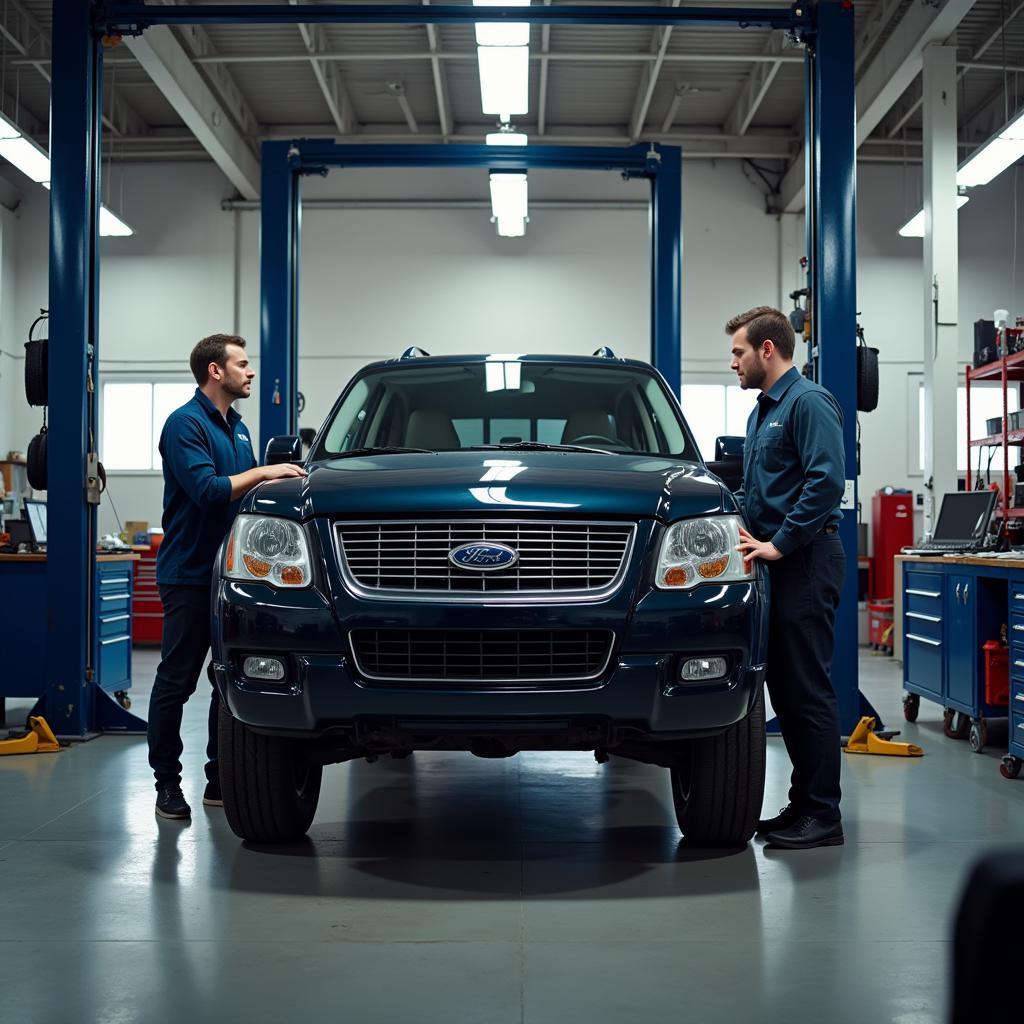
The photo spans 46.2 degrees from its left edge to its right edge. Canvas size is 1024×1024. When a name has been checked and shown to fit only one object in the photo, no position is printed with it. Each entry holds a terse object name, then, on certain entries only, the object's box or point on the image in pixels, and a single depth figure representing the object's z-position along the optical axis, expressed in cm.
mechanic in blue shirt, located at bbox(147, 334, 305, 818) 413
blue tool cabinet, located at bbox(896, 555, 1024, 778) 502
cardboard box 1431
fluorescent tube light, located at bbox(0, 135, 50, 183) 1089
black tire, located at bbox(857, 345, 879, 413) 570
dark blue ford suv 308
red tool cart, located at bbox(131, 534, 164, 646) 1238
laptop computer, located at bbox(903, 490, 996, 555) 654
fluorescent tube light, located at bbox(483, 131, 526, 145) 1110
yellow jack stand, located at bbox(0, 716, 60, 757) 546
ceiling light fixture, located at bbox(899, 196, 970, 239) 1248
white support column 1004
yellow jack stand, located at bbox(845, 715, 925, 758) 551
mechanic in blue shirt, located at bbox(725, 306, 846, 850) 366
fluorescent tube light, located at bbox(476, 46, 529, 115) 877
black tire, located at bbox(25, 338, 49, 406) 575
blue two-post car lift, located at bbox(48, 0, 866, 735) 574
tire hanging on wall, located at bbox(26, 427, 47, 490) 573
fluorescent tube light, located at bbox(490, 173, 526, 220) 1193
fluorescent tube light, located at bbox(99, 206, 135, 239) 1253
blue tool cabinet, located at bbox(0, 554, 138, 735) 579
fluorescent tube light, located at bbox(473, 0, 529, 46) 830
